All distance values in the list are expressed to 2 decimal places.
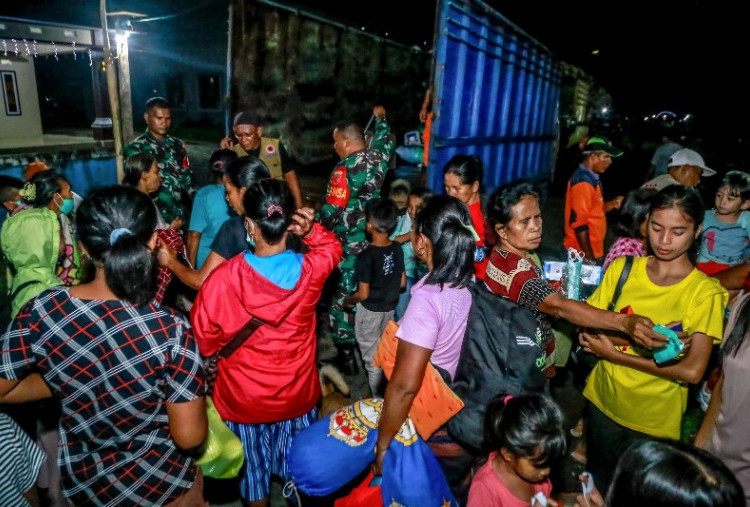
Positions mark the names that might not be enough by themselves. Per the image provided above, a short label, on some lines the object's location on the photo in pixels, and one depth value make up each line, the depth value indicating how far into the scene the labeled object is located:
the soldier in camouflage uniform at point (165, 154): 4.70
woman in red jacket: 2.20
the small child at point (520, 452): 1.78
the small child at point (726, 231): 3.83
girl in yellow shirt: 2.14
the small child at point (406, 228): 4.16
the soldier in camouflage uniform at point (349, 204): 4.34
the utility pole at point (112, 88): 6.18
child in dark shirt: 3.74
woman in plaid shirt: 1.61
